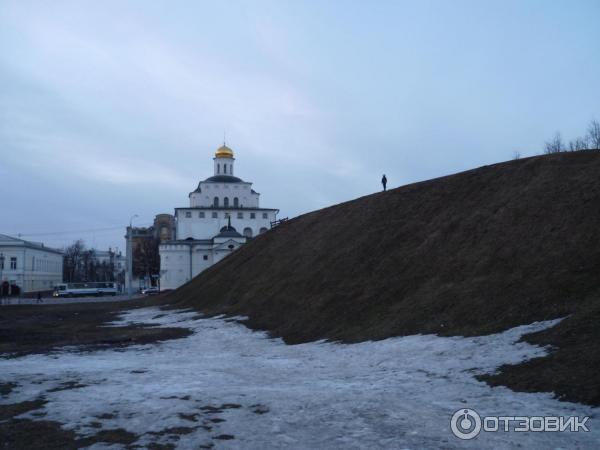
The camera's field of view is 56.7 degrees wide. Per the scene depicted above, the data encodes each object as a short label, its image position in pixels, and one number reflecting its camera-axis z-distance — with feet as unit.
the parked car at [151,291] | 236.26
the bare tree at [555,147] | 265.34
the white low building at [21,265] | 263.49
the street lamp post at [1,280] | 226.60
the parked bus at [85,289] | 249.14
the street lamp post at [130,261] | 202.55
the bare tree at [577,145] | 245.24
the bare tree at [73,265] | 393.93
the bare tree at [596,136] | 231.30
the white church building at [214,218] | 245.86
